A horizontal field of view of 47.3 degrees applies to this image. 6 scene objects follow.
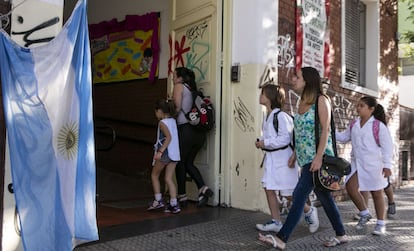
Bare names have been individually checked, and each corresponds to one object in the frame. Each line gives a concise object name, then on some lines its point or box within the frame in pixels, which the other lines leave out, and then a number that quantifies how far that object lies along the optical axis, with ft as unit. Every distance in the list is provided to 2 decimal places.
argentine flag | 11.39
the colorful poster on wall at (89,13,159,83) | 27.68
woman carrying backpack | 20.47
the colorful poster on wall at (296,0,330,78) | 22.57
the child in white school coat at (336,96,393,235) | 18.12
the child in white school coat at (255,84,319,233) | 16.08
